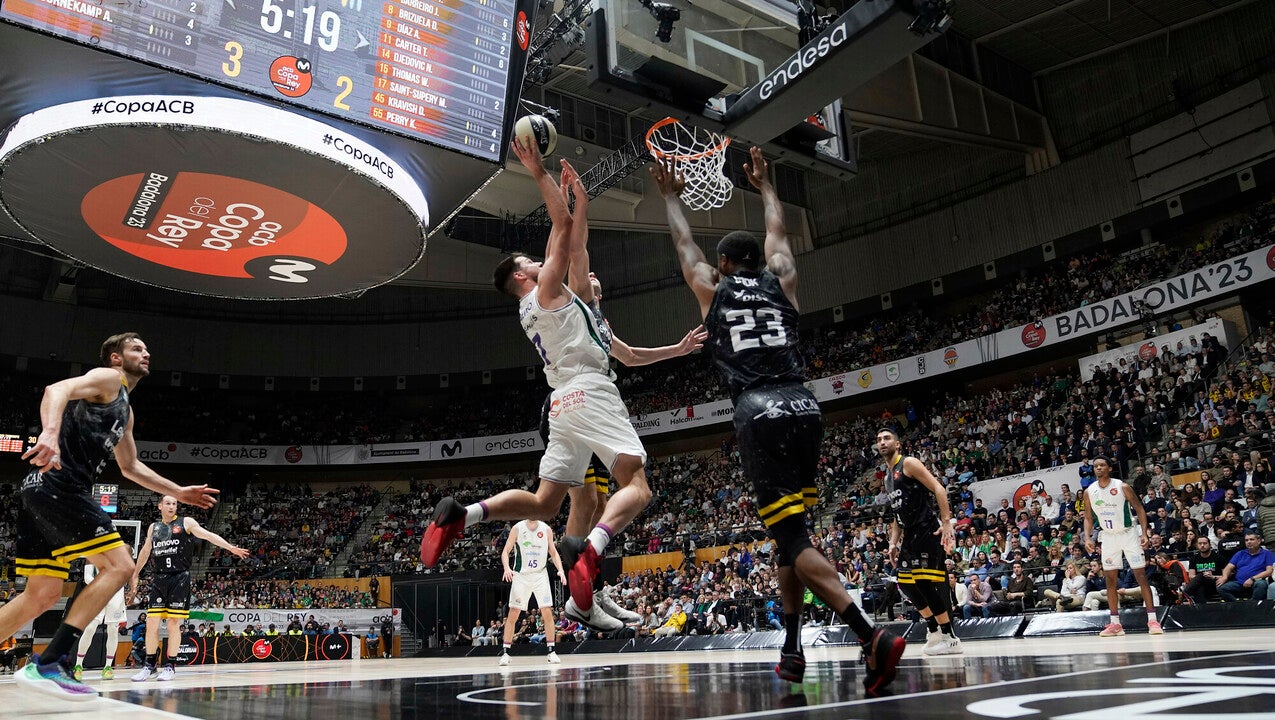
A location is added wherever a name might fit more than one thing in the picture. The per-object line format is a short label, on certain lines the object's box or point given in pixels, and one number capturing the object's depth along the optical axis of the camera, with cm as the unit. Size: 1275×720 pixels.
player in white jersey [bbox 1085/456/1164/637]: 956
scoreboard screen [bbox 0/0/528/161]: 810
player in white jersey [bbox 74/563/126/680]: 1070
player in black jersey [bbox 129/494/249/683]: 980
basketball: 538
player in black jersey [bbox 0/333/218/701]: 490
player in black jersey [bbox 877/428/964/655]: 806
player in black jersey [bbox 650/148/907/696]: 419
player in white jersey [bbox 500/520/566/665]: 1224
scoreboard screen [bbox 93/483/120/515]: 1842
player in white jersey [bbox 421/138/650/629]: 480
